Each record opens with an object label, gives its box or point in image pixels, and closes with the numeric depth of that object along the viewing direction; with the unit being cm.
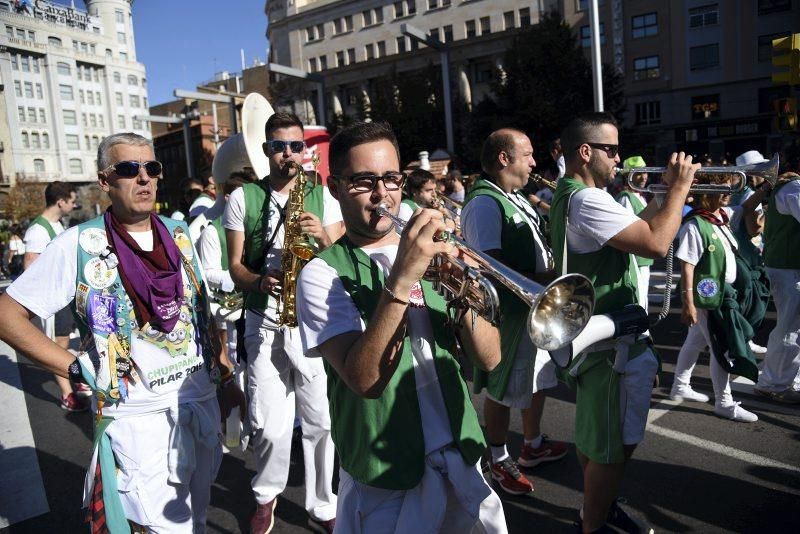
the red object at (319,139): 882
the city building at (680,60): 3378
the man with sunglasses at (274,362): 346
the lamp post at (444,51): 1352
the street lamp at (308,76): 1502
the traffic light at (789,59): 923
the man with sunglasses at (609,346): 273
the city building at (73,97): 5178
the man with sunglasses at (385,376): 179
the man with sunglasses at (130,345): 240
